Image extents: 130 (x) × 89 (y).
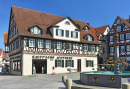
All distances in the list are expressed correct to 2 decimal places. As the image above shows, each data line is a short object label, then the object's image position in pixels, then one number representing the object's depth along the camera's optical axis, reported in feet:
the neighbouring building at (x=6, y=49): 89.23
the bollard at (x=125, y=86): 18.63
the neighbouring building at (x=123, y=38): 73.79
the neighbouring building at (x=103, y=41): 77.93
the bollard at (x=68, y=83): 25.03
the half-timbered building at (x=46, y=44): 50.97
